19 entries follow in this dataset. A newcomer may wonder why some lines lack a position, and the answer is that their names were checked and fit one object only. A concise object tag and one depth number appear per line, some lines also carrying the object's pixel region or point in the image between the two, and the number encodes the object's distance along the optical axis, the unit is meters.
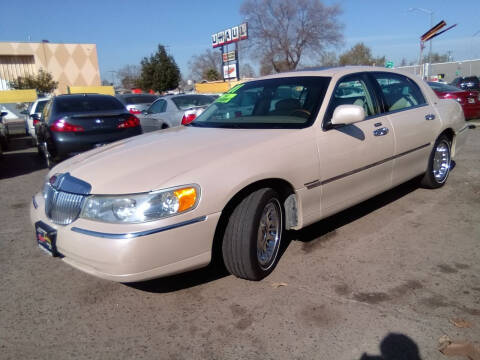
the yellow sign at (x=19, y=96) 24.45
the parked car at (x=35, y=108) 12.62
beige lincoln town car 2.52
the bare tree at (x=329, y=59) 43.19
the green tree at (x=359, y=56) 60.91
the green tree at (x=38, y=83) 34.38
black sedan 6.88
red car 11.14
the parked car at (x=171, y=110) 9.83
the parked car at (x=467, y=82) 21.17
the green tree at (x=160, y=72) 39.66
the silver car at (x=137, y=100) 13.47
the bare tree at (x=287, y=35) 40.31
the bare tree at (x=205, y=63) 70.50
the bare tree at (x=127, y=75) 76.44
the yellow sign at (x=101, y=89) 30.23
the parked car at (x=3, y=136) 11.29
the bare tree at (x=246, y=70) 71.81
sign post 31.42
